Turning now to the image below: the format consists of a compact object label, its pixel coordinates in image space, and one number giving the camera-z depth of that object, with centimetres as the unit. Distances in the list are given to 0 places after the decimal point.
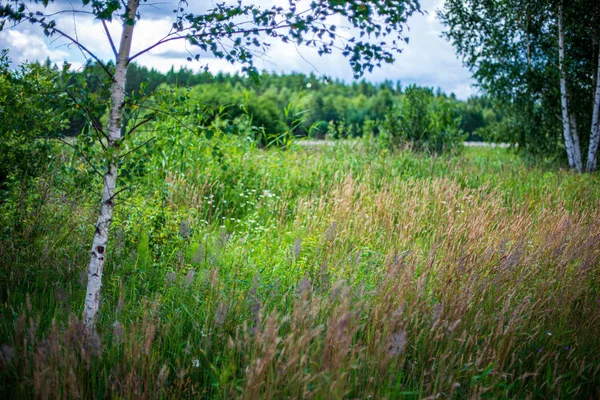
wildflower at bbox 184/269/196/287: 271
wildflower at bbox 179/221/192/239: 352
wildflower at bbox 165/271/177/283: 278
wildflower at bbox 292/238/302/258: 319
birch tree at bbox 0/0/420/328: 262
